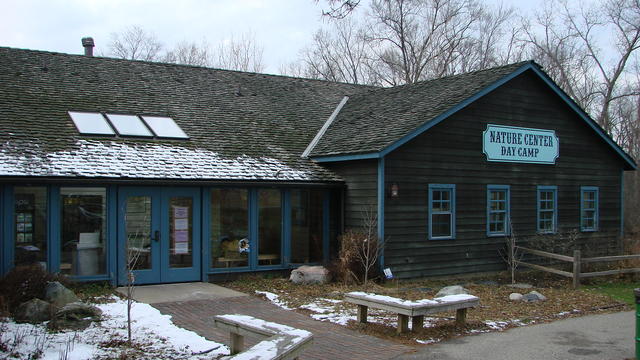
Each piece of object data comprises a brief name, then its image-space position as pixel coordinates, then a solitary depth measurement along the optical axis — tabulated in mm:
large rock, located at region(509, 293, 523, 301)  12711
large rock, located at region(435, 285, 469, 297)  12403
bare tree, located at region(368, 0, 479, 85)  34312
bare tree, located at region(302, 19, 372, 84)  37875
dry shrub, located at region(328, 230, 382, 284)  14258
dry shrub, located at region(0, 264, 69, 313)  10656
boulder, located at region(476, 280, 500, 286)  15305
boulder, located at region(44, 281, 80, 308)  10664
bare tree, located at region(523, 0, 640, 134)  33344
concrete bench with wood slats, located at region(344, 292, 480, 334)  9195
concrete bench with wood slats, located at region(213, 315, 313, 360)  6520
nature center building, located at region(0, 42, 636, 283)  13122
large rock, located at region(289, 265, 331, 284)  14133
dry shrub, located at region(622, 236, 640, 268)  16875
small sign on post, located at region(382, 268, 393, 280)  14625
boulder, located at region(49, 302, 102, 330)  9412
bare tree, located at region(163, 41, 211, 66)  39156
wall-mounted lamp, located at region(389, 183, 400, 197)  14789
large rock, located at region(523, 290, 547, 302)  12656
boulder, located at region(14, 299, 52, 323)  9664
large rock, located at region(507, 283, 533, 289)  14508
